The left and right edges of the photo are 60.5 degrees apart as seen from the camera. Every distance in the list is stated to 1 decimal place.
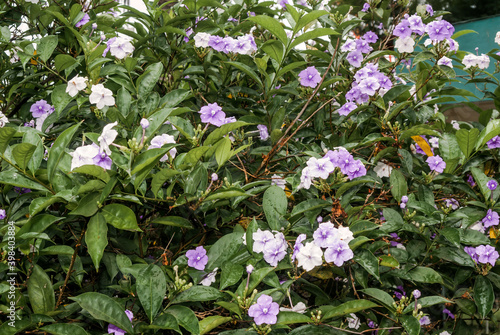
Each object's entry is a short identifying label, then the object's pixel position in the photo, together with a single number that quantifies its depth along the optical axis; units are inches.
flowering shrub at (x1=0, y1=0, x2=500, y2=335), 44.3
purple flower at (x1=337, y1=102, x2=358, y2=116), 65.6
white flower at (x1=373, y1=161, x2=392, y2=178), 67.5
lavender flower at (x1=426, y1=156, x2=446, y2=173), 61.4
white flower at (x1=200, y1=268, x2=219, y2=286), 49.5
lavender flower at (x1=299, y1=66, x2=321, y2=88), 66.4
